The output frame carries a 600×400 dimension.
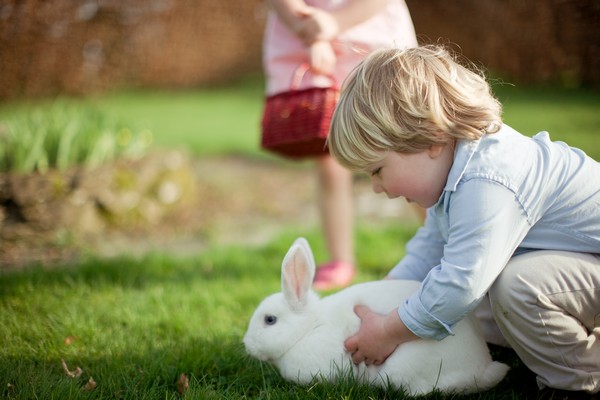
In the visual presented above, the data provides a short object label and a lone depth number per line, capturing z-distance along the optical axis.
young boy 1.68
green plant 4.04
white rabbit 1.79
